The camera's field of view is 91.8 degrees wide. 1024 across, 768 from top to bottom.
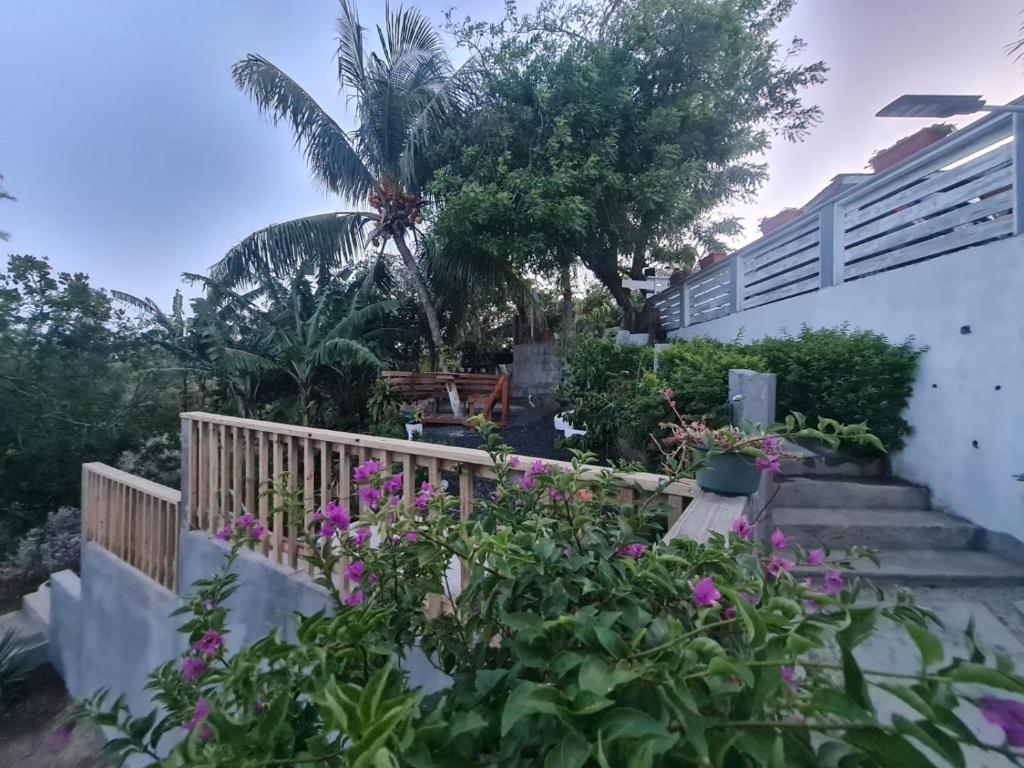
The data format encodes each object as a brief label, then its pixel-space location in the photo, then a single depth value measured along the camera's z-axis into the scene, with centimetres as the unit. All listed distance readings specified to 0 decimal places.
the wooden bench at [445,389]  727
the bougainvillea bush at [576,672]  45
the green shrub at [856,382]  369
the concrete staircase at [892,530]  291
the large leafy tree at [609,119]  720
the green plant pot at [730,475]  181
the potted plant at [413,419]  630
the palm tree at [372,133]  805
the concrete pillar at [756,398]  316
